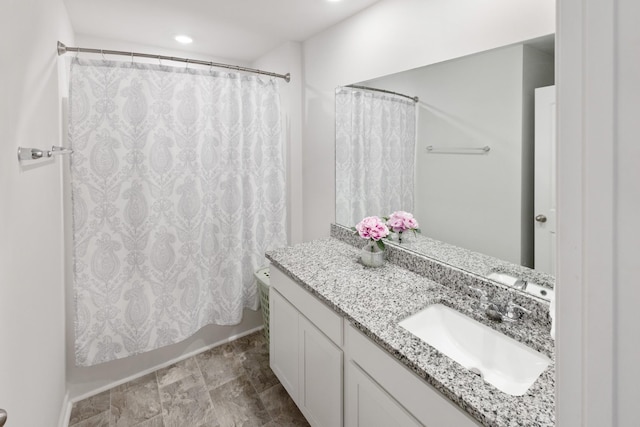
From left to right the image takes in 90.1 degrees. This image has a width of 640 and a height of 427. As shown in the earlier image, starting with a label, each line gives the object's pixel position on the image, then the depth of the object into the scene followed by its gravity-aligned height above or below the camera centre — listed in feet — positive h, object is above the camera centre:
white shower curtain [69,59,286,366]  6.24 +0.23
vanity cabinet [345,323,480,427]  3.02 -2.01
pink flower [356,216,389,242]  5.76 -0.42
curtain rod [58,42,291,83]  5.82 +3.05
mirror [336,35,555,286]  4.13 +0.81
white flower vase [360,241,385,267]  5.78 -0.90
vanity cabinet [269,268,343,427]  4.55 -2.36
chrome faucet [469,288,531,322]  4.01 -1.36
